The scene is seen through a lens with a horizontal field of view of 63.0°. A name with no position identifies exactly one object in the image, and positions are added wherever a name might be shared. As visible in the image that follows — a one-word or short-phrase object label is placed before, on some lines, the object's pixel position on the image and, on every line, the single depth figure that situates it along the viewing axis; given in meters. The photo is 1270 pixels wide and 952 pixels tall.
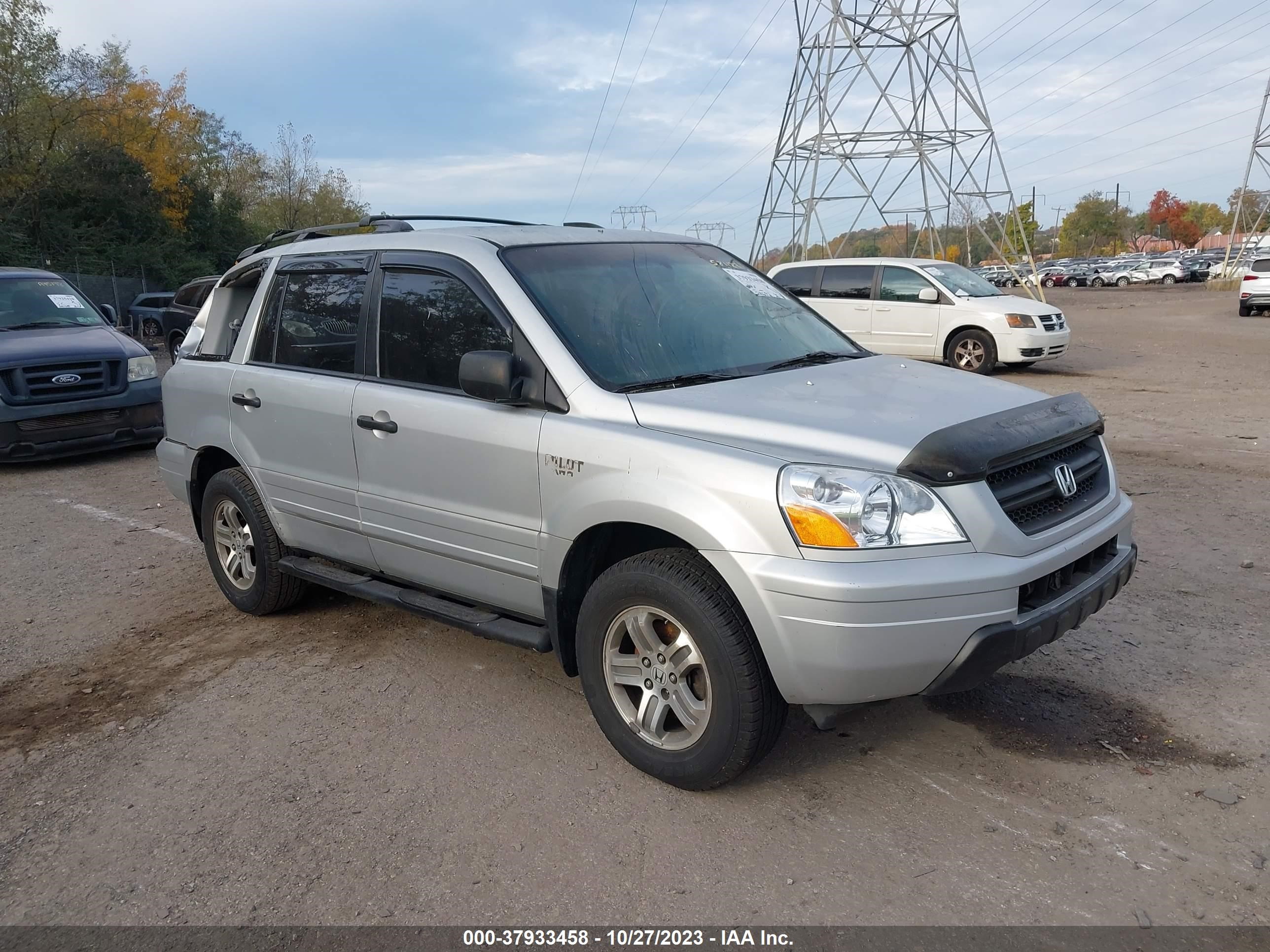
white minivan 14.99
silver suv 3.12
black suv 19.12
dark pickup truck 9.91
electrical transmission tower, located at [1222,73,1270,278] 42.09
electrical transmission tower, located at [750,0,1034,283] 28.20
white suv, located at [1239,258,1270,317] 26.48
